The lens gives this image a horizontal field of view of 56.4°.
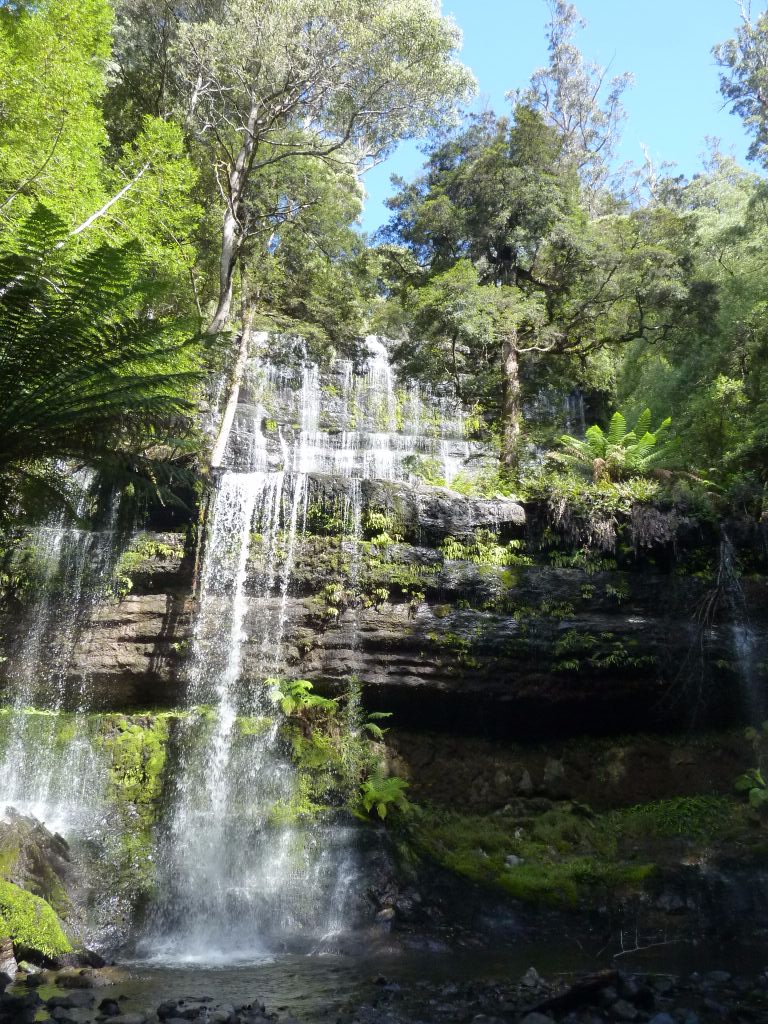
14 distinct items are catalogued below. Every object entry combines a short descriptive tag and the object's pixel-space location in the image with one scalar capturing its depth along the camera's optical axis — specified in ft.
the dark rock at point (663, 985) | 17.29
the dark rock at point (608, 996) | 15.26
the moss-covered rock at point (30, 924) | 19.24
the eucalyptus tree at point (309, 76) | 47.11
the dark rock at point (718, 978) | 18.37
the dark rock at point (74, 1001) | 15.33
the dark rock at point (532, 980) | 18.14
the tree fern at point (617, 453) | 39.09
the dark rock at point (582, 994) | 15.23
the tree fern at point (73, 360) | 15.57
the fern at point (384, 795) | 29.37
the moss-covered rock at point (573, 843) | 27.99
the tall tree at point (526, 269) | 45.91
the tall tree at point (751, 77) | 52.39
